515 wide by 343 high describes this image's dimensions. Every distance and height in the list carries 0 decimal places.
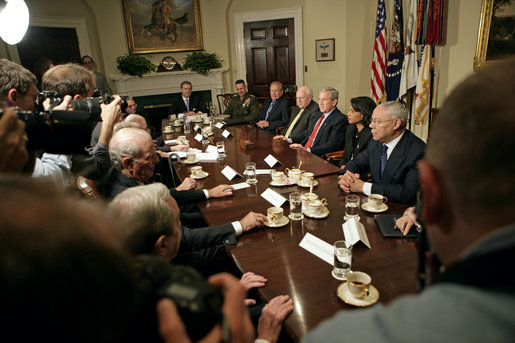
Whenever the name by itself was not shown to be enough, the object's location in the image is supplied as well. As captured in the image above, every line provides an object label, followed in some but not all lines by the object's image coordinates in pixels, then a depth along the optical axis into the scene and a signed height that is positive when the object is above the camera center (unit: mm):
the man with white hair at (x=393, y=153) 2312 -616
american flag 5685 +255
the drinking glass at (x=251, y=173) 2559 -689
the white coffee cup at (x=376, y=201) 1973 -728
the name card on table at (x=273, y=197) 2115 -752
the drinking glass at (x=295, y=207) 1920 -724
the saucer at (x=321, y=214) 1913 -768
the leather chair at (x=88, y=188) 1962 -573
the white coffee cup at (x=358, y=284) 1226 -745
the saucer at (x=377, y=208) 1948 -768
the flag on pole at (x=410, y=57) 4902 +207
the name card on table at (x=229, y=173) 2746 -743
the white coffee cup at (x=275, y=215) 1859 -735
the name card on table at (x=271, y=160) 2984 -713
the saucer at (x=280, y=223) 1841 -776
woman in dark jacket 3680 -587
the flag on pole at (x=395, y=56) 5230 +241
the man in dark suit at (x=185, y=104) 6961 -416
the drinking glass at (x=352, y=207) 1900 -736
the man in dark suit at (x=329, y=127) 4188 -634
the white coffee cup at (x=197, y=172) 2837 -731
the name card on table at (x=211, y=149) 3622 -721
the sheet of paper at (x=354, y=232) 1555 -732
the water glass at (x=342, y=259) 1373 -735
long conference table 1245 -797
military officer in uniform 6298 -470
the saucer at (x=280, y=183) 2469 -753
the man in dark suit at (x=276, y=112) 5805 -575
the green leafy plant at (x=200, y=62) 8031 +485
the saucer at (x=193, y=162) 3235 -735
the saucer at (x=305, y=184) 2400 -744
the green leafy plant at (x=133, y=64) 7559 +472
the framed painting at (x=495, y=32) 3682 +378
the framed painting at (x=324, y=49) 7387 +568
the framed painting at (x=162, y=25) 7801 +1362
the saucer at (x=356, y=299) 1201 -793
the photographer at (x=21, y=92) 1735 +3
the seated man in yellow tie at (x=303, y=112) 4871 -505
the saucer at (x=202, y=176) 2808 -764
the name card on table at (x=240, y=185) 2494 -764
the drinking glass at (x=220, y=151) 3368 -682
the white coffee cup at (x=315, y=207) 1908 -722
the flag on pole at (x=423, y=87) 4703 -231
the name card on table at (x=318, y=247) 1523 -787
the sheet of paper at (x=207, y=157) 3355 -732
